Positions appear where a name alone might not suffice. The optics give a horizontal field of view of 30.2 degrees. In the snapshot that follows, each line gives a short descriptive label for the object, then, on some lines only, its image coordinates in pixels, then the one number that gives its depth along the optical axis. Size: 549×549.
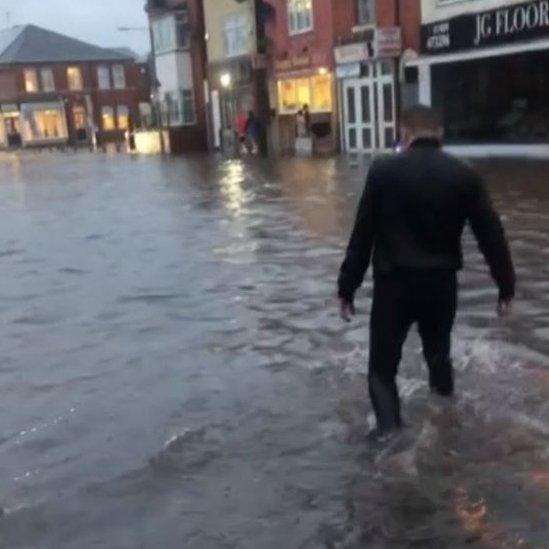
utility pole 38.66
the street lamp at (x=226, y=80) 41.59
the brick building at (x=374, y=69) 29.38
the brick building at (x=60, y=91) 76.62
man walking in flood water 4.94
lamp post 49.00
